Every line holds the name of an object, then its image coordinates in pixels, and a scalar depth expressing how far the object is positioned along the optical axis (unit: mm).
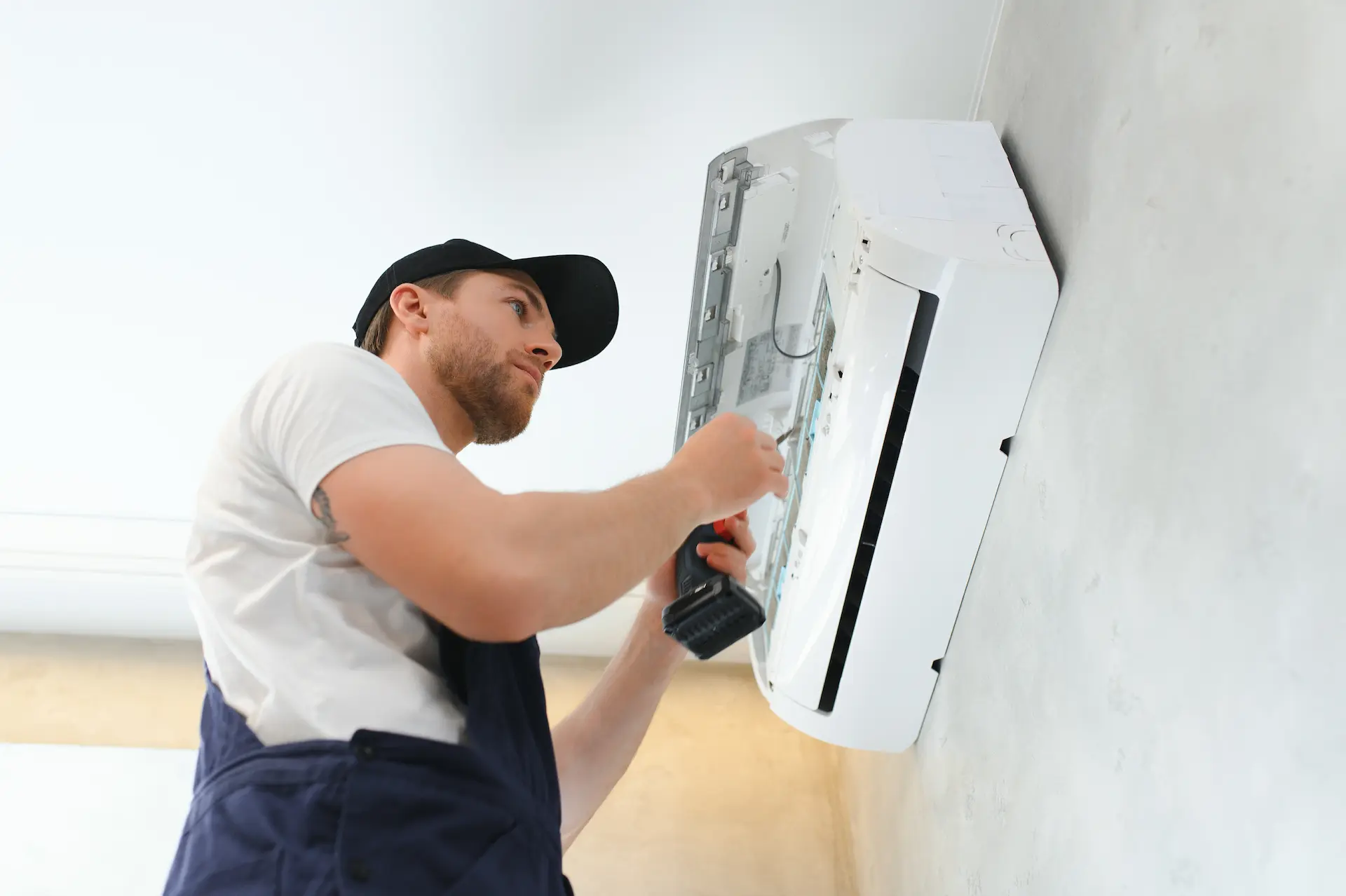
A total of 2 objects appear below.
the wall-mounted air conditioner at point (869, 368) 1111
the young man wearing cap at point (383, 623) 771
